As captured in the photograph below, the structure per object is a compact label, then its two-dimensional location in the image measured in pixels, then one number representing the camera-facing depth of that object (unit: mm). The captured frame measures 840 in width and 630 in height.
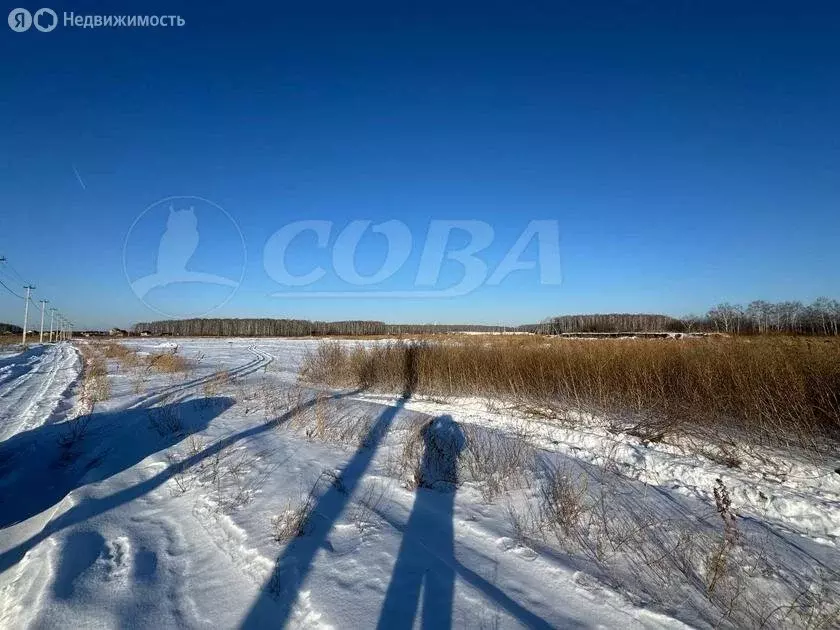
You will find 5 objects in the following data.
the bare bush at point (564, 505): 3414
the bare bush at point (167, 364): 15315
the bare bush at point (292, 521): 3293
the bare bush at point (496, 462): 4508
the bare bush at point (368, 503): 3605
